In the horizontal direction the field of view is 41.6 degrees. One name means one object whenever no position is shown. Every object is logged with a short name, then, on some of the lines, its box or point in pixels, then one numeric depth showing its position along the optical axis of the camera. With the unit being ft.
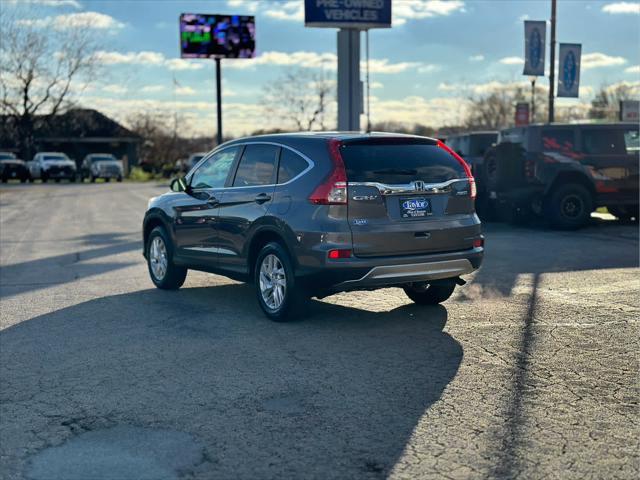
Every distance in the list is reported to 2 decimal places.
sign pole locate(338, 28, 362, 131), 80.64
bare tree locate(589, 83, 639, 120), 195.52
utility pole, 98.58
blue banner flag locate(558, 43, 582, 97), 94.73
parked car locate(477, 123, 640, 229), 52.08
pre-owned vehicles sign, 80.69
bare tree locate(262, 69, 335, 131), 237.04
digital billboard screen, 101.35
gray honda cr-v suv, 23.66
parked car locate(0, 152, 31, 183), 176.76
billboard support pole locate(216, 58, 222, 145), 93.20
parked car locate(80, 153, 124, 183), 180.75
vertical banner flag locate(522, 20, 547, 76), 93.35
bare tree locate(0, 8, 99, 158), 195.72
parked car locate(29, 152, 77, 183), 173.88
